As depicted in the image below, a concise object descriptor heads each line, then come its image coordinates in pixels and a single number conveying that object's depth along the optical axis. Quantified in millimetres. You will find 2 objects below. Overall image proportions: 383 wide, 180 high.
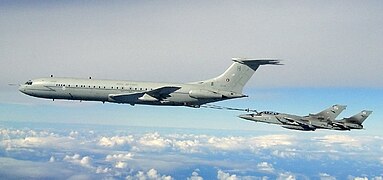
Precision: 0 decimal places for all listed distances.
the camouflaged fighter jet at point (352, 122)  104212
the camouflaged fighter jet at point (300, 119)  104250
